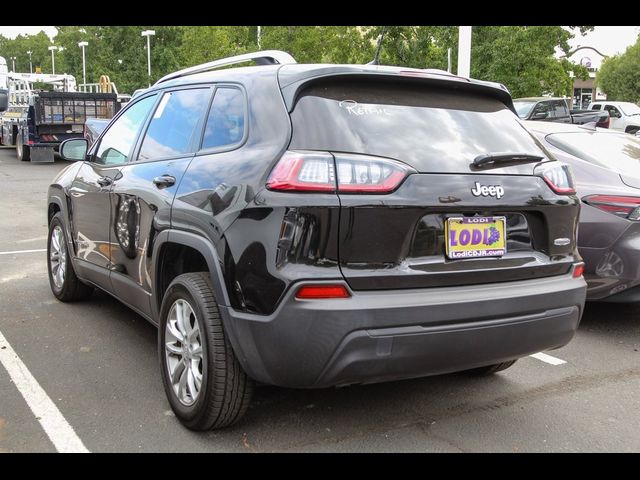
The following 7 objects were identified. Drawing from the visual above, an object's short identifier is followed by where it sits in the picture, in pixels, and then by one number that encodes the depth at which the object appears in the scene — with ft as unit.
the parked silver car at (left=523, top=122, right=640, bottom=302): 16.14
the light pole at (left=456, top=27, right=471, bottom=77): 40.24
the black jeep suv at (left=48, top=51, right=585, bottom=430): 9.18
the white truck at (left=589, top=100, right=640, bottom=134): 94.12
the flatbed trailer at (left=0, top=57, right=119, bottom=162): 65.87
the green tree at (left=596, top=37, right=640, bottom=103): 170.50
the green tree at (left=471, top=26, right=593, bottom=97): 78.69
